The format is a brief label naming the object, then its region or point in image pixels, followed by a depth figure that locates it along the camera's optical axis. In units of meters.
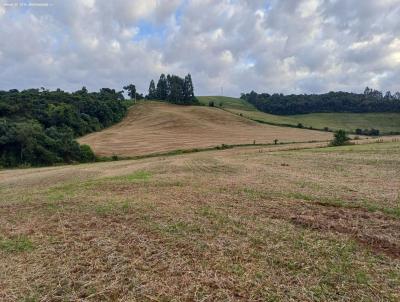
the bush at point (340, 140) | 48.50
